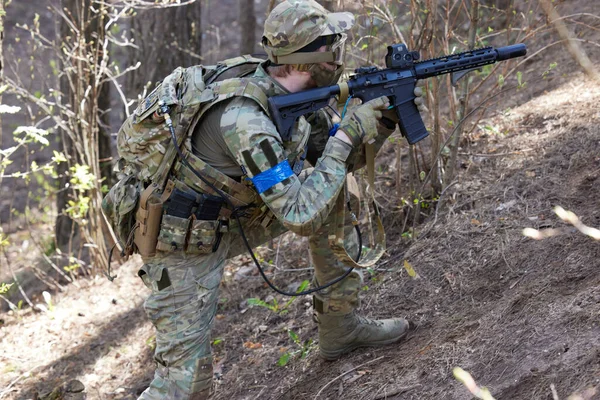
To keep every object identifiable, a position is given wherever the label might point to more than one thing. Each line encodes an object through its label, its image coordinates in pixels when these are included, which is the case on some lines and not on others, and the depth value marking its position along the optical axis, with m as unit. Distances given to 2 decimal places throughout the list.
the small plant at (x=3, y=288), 8.46
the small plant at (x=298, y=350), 8.37
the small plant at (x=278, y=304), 8.62
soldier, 6.13
